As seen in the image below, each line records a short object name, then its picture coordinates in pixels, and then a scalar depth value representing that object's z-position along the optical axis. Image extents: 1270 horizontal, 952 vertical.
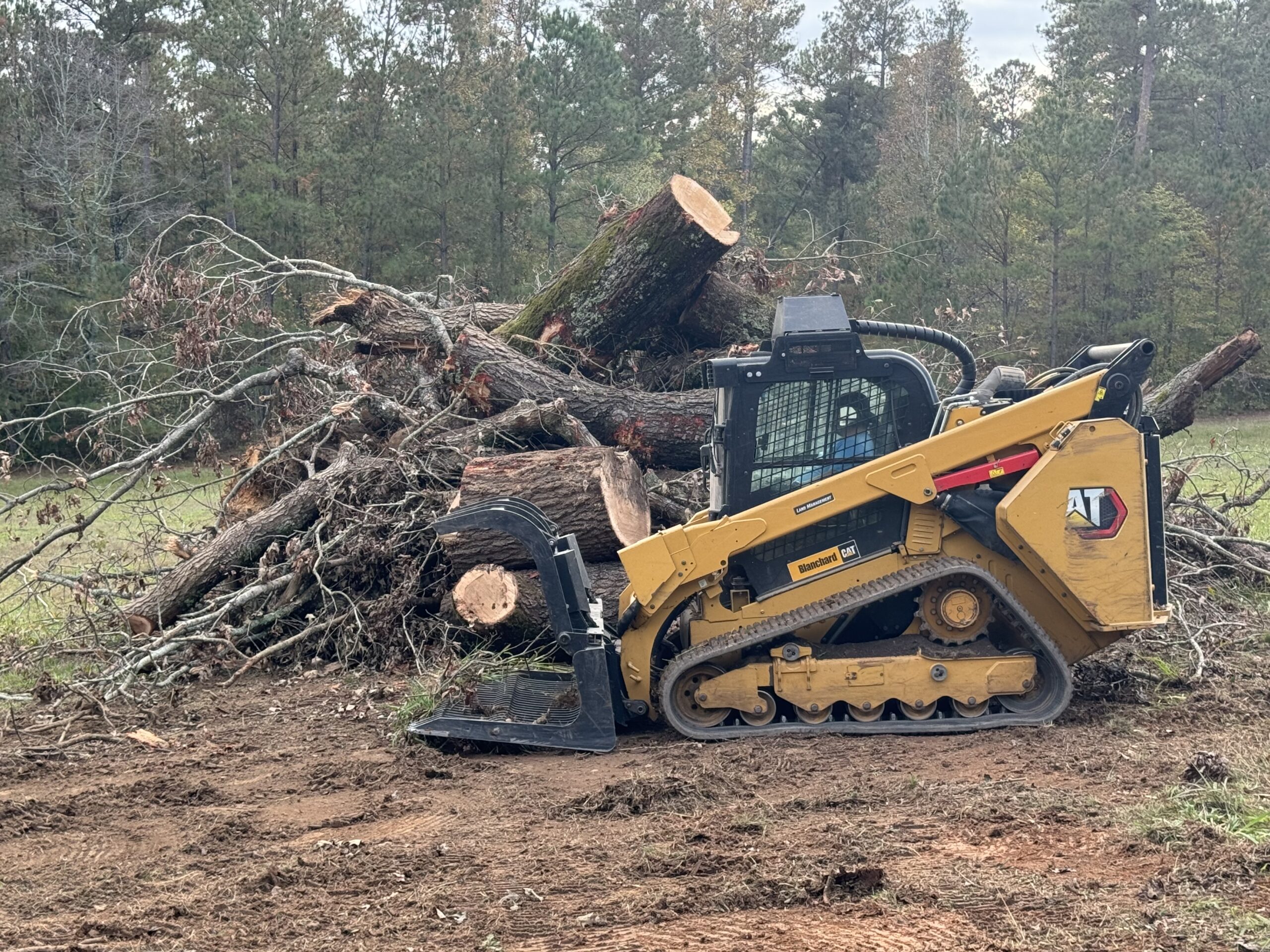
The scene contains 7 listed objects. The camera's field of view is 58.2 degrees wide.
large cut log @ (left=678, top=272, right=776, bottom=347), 9.12
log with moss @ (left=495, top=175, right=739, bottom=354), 8.02
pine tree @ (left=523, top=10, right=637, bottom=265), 22.12
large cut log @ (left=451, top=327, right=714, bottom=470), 8.06
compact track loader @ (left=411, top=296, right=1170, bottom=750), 5.15
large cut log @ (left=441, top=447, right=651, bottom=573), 6.75
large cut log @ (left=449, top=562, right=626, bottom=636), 6.39
